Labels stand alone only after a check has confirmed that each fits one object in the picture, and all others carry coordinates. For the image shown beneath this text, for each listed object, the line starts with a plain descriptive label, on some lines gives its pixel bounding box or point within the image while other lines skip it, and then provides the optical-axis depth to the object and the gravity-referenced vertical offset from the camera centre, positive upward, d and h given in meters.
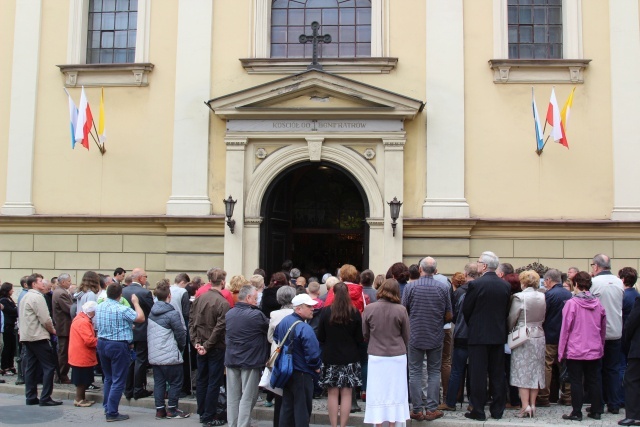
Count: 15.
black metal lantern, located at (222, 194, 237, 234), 15.23 +1.16
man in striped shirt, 9.34 -0.87
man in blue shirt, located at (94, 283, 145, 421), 9.80 -1.06
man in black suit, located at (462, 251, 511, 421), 9.34 -0.89
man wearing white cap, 8.11 -1.14
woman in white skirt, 8.41 -1.18
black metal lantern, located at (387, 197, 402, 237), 14.90 +1.17
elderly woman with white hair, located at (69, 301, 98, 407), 10.23 -1.13
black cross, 15.62 +5.04
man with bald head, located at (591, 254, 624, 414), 9.92 -0.94
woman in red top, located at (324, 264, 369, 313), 9.94 -0.30
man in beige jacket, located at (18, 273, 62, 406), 10.55 -1.23
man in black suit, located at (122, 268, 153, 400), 10.69 -1.31
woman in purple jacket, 9.41 -0.98
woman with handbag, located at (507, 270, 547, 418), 9.48 -0.99
